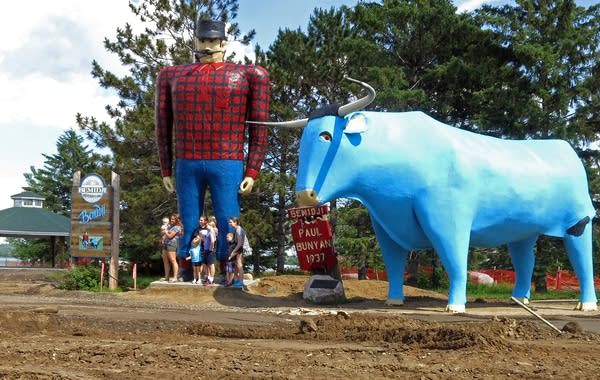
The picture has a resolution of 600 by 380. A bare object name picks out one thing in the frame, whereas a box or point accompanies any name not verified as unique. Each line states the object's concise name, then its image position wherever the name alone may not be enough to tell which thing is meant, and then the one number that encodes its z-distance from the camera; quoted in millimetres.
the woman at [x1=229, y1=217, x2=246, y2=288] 13070
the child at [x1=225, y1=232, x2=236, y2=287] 13039
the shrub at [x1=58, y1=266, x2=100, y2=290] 14891
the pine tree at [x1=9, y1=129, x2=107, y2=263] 46719
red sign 13672
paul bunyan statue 12648
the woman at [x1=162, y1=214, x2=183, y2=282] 14234
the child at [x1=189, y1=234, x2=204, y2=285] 13070
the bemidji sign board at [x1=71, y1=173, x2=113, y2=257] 15703
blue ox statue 10773
